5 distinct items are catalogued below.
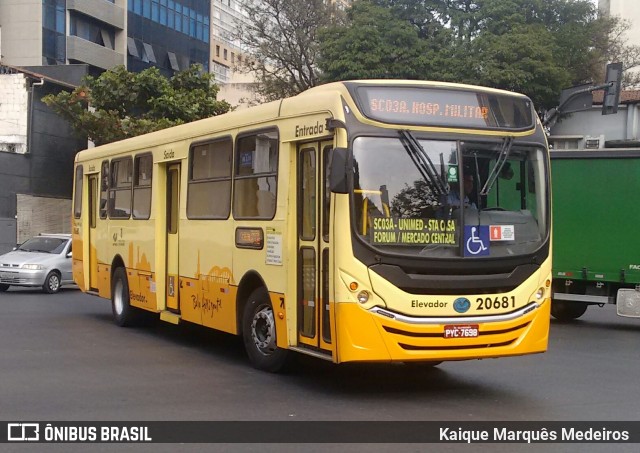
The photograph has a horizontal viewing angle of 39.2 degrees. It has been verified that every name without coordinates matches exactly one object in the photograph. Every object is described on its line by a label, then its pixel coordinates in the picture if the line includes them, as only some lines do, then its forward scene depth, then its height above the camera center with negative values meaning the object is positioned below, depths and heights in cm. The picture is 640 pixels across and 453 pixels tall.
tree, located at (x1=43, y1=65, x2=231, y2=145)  3362 +473
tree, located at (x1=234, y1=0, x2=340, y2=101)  4206 +885
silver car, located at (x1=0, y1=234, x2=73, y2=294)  2280 -102
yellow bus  862 +4
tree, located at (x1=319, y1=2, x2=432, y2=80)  3747 +757
